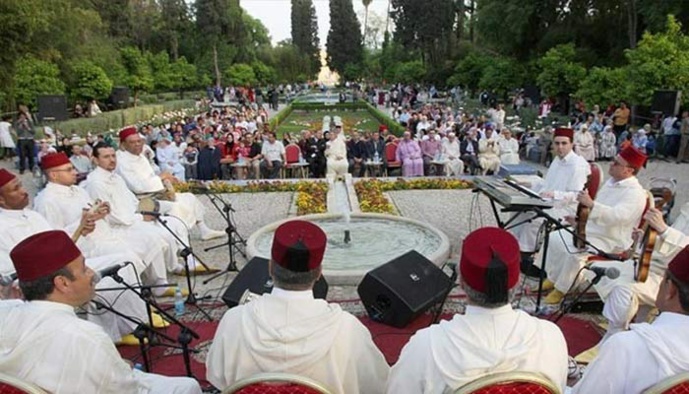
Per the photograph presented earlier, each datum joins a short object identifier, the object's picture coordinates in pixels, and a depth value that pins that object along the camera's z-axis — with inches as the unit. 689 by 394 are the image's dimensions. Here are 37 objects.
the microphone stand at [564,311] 197.7
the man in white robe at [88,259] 193.5
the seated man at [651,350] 100.2
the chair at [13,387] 92.7
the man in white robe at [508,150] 573.9
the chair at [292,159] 582.2
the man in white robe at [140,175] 303.9
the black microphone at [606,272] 169.5
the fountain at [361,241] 278.8
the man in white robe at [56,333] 106.6
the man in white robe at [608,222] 224.5
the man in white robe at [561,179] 289.4
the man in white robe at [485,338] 99.0
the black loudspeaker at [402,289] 210.2
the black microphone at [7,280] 173.1
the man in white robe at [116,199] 253.9
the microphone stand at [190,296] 227.3
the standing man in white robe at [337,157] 531.8
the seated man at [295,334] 110.8
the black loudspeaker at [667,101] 630.5
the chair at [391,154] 575.2
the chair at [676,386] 90.3
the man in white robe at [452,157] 569.3
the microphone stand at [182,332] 143.7
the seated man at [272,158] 573.9
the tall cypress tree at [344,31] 3073.3
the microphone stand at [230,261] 281.4
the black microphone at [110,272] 158.2
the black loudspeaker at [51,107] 711.7
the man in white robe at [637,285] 177.8
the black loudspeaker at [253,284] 211.0
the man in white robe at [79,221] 227.3
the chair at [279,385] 93.3
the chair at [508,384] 89.0
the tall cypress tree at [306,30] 3312.0
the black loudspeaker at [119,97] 1210.6
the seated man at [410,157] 564.4
